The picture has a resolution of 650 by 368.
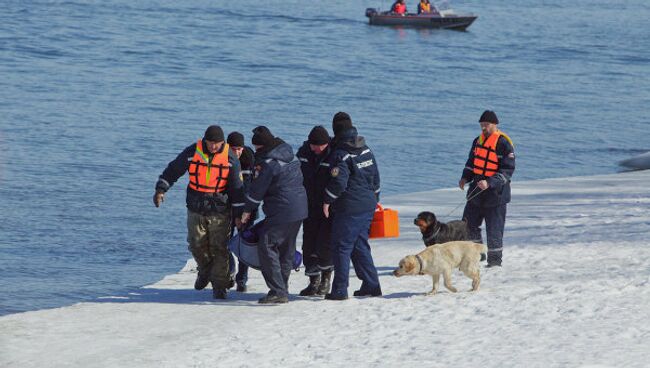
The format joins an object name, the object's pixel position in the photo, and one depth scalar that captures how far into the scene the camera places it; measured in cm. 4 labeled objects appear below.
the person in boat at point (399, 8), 11552
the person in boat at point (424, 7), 11506
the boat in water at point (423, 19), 11394
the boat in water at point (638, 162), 4887
